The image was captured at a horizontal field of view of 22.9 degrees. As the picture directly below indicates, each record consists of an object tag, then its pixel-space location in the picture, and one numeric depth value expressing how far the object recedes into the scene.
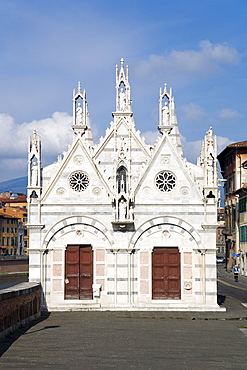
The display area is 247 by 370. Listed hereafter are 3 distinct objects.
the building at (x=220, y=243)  148.38
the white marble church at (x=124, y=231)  29.08
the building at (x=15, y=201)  141.00
